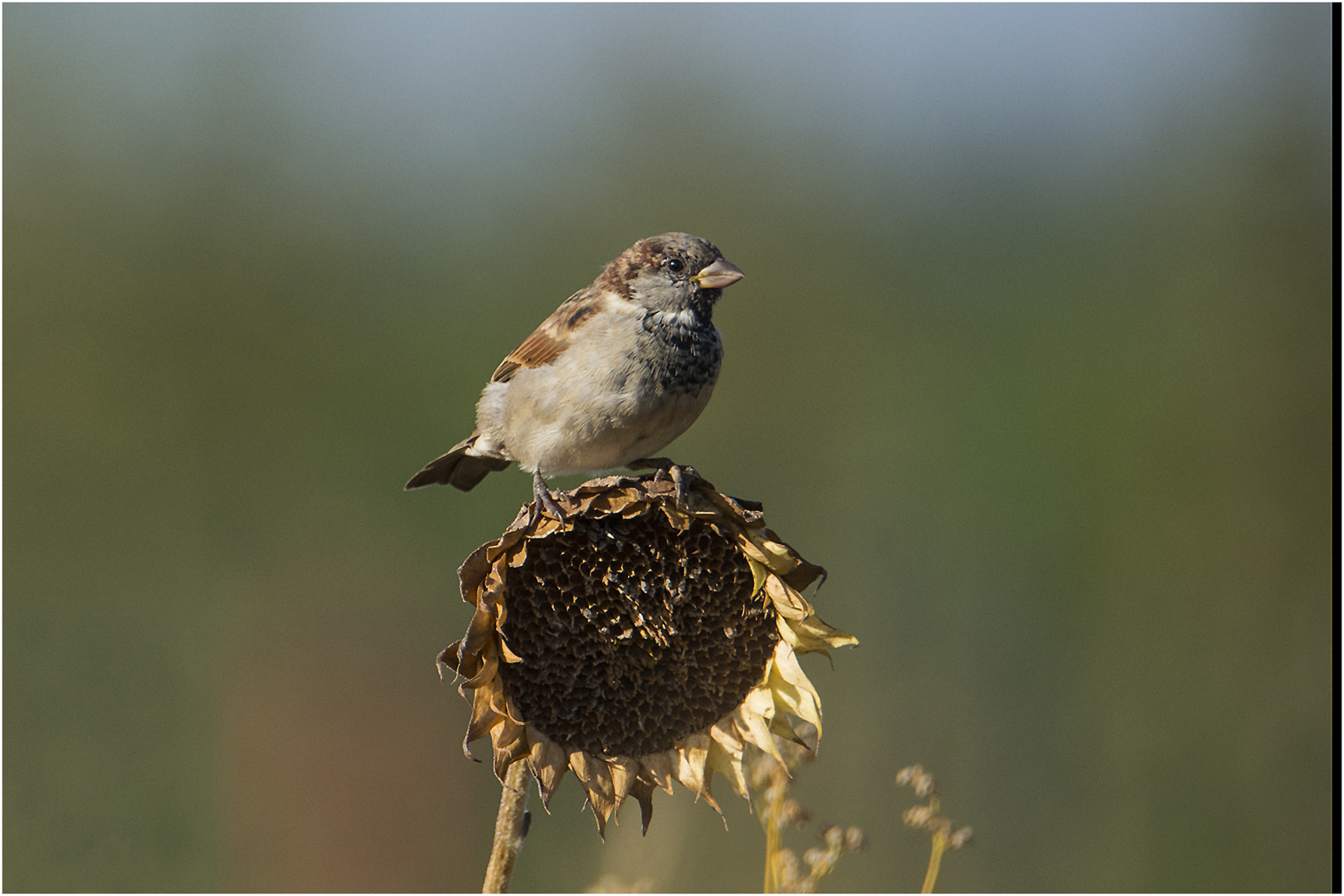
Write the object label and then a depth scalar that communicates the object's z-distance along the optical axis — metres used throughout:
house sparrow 6.00
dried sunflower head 4.37
